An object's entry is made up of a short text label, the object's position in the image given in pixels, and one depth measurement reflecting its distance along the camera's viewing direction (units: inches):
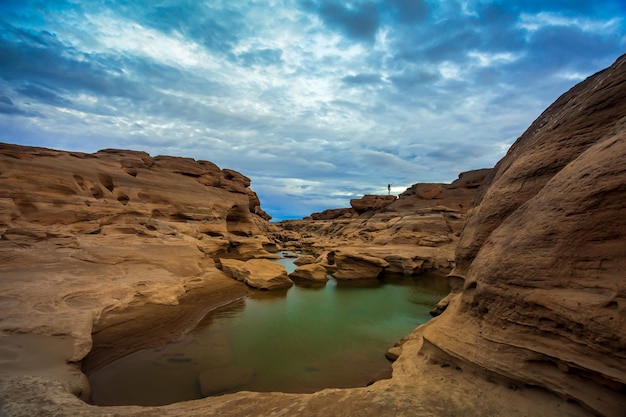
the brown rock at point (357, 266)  746.8
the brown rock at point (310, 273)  667.4
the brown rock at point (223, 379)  235.6
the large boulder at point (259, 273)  578.9
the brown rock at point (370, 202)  1931.6
